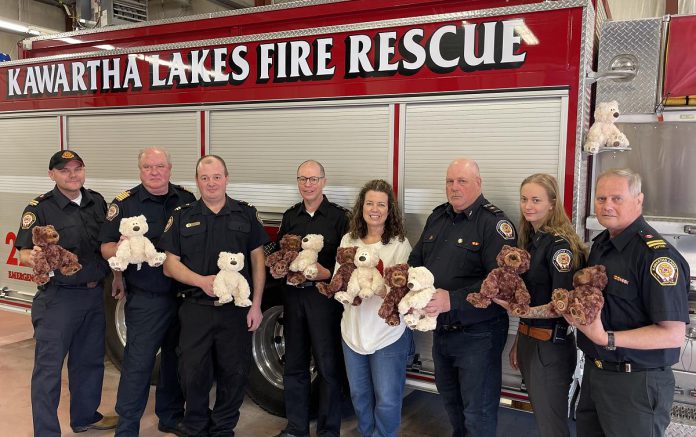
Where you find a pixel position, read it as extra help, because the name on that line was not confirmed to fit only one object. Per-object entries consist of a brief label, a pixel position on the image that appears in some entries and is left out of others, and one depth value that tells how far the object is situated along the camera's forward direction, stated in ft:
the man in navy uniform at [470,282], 9.90
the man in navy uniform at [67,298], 11.68
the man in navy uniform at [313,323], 11.64
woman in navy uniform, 8.87
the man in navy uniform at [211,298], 11.19
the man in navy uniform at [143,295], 11.76
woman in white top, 10.39
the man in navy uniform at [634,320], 7.28
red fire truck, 10.98
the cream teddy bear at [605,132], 10.87
